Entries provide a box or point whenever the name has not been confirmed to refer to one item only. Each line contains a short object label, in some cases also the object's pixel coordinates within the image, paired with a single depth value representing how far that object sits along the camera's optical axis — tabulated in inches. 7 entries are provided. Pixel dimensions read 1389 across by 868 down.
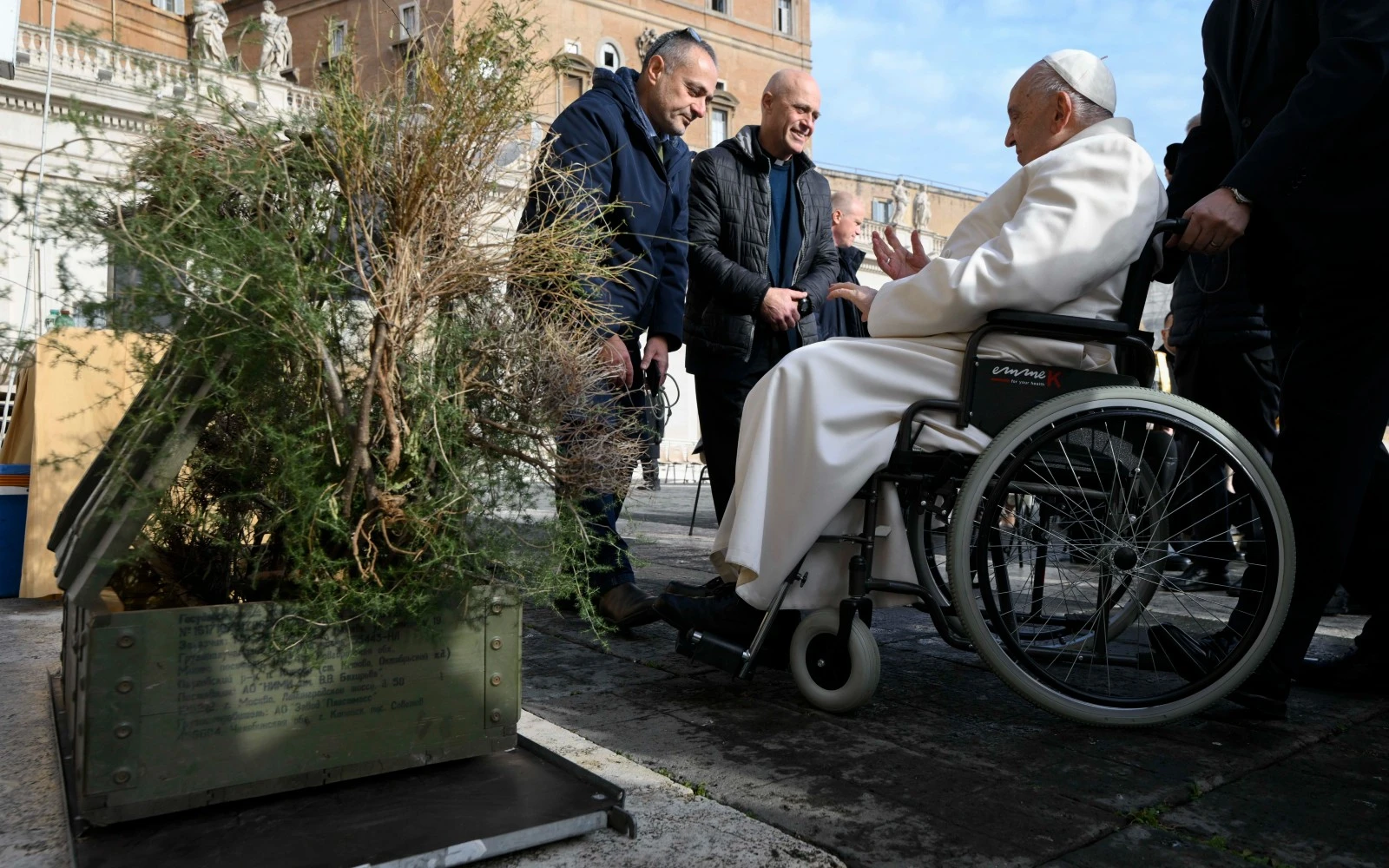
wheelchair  87.4
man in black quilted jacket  154.4
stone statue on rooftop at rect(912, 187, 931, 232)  1441.9
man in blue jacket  134.2
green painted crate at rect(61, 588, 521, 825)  61.2
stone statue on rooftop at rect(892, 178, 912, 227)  1412.4
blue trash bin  156.7
